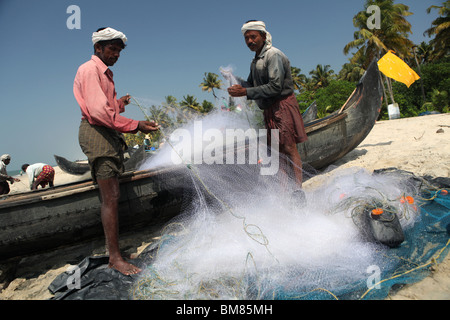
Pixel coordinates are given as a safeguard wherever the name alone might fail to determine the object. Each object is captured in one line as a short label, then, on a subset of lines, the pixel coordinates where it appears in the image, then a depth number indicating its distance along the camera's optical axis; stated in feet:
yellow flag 26.43
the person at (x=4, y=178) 21.62
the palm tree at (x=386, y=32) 75.72
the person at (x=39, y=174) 22.99
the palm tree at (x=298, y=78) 155.53
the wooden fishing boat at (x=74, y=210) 9.66
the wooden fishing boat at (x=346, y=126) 15.81
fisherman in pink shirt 7.88
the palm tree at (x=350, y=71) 110.75
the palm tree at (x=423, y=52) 117.19
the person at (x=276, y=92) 10.11
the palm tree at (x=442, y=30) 80.53
